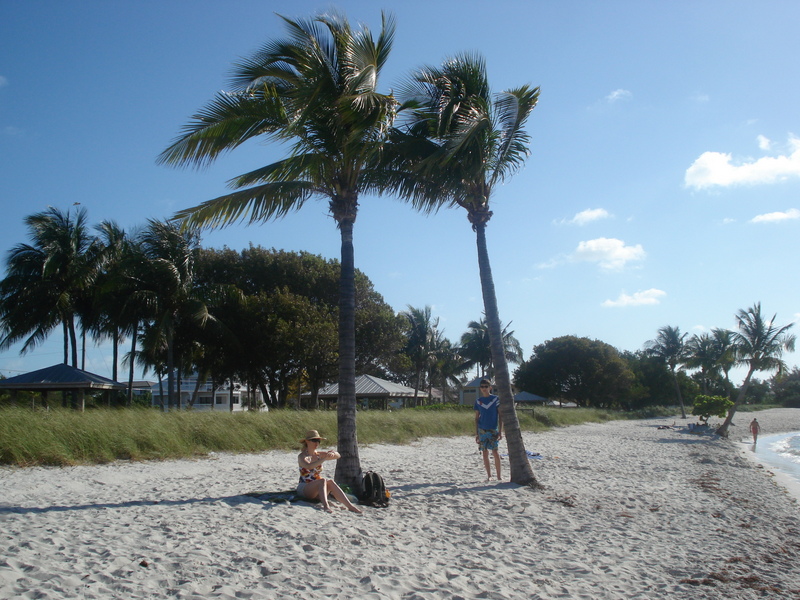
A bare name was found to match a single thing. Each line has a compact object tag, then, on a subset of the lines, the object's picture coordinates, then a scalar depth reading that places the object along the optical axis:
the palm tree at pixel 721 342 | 61.03
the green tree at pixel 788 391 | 97.03
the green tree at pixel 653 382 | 72.75
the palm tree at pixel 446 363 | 57.40
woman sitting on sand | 6.98
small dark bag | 7.59
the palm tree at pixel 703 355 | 64.06
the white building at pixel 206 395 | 63.16
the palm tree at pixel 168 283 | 23.50
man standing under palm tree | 9.94
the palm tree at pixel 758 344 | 32.91
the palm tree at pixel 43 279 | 26.17
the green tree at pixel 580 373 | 62.34
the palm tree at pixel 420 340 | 53.81
